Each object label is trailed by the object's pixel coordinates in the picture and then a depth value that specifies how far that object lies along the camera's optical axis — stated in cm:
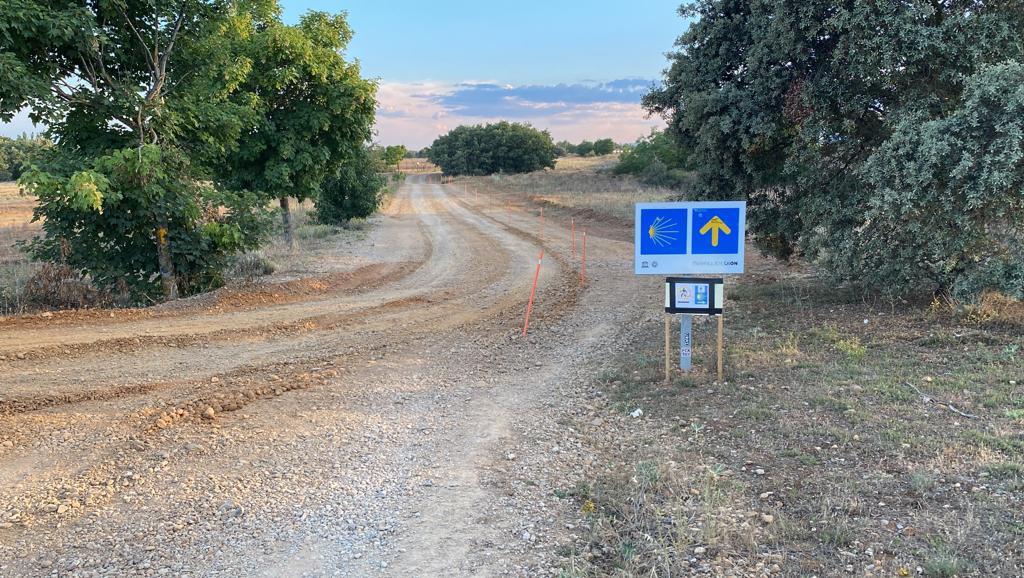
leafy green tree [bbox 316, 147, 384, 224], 2615
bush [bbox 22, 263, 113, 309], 1245
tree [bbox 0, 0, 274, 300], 902
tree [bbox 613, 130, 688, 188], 4481
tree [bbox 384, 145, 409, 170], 3458
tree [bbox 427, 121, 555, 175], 8269
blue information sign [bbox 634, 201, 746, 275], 661
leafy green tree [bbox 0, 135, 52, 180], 928
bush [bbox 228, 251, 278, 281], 1495
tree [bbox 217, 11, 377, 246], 1439
